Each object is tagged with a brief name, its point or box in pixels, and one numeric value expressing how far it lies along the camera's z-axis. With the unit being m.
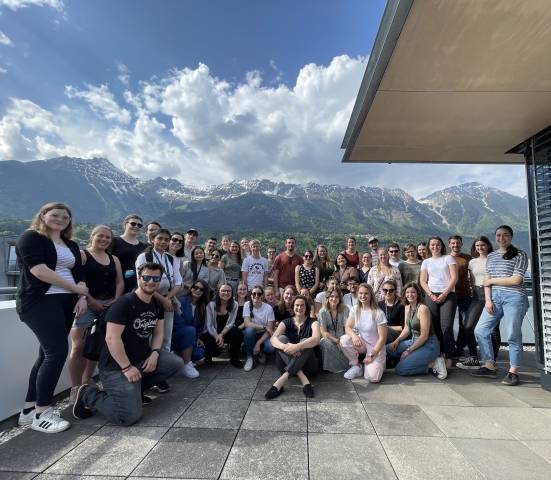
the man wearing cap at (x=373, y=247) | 6.81
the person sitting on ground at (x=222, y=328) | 5.28
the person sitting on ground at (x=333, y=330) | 4.84
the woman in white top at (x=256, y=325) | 5.23
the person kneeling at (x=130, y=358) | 3.25
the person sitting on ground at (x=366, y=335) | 4.66
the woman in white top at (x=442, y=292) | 5.14
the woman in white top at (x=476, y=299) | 5.25
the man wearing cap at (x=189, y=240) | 6.12
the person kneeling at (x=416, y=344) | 4.77
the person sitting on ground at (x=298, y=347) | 4.09
